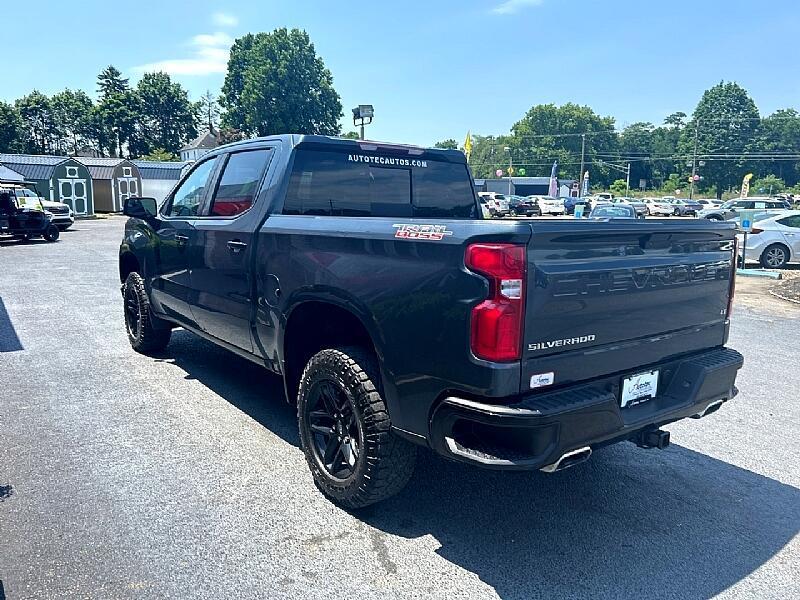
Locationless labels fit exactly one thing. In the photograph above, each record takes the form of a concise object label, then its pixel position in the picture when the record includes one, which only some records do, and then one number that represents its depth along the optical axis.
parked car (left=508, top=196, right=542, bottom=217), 42.95
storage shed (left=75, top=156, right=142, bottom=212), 43.38
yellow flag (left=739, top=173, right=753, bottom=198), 44.14
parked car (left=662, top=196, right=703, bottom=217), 47.84
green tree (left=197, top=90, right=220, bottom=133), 110.75
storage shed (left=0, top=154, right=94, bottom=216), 37.31
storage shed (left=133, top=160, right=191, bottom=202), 46.34
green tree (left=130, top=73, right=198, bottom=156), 83.81
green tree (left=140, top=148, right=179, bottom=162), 69.99
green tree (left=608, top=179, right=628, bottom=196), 103.15
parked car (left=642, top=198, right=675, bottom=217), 50.47
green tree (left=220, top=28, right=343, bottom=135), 76.50
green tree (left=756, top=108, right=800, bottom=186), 113.12
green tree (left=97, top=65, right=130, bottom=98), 89.81
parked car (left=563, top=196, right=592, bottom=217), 48.82
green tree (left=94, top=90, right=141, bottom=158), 82.06
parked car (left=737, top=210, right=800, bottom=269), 16.38
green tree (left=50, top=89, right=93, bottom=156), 84.00
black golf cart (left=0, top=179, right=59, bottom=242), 22.02
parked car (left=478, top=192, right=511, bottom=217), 51.03
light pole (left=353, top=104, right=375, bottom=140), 12.59
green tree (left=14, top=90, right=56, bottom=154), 79.88
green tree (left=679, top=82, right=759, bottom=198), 108.38
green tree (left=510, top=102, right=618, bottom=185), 129.88
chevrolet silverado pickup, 2.73
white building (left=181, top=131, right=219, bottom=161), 74.44
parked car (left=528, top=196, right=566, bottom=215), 47.91
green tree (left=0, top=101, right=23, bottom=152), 70.75
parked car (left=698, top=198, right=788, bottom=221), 32.20
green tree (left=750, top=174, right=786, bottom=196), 85.68
